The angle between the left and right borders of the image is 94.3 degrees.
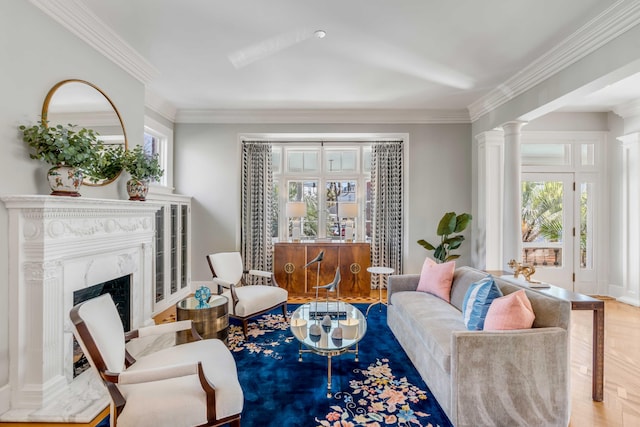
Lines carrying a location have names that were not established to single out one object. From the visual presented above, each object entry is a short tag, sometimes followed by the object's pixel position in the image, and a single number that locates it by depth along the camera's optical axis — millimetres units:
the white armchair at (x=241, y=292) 3246
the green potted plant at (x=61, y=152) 2061
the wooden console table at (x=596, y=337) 2119
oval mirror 2271
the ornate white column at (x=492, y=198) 4523
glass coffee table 2254
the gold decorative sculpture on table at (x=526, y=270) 2611
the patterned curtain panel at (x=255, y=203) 5152
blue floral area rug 2008
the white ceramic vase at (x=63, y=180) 2119
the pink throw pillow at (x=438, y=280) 3184
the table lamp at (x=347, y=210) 4840
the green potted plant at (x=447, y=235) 4484
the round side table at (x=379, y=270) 4225
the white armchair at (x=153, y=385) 1478
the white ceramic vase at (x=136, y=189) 2980
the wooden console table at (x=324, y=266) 4836
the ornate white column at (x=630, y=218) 4387
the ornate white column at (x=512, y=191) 3932
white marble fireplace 1966
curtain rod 5168
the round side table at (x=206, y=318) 2670
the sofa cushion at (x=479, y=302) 2182
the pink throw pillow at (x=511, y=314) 1939
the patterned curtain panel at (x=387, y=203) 5145
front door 4906
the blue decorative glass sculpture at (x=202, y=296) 2779
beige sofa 1834
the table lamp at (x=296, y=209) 4805
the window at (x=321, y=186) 5406
